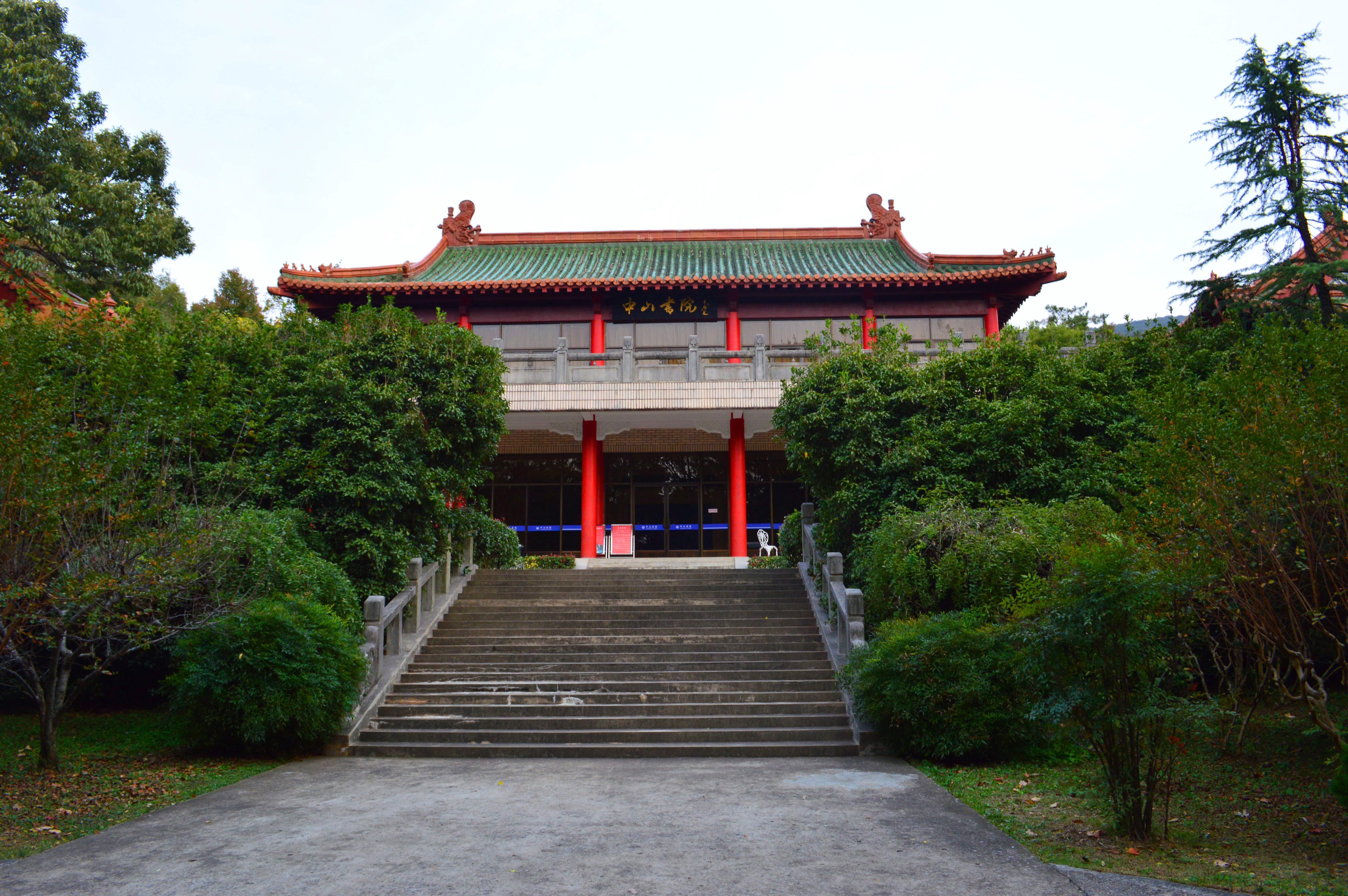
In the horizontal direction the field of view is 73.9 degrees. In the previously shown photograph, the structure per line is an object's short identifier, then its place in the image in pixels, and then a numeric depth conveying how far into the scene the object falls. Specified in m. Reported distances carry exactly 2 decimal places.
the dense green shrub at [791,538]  14.92
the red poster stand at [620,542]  19.36
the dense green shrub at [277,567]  8.77
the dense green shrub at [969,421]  11.19
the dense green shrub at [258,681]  8.09
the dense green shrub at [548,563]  17.73
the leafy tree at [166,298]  26.63
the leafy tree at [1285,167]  11.52
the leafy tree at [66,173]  16.83
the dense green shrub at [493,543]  14.24
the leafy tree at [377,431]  11.11
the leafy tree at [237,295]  30.30
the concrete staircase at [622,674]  9.23
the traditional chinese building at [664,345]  17.19
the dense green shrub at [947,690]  7.88
